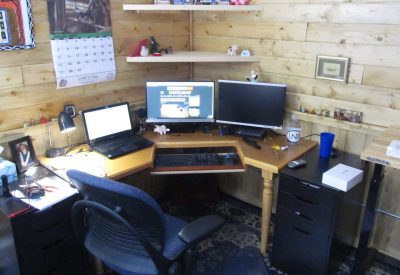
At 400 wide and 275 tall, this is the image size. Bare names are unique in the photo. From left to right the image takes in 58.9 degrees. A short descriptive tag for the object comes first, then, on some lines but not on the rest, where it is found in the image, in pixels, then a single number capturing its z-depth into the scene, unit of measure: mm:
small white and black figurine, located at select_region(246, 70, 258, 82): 2578
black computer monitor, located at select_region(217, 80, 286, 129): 2449
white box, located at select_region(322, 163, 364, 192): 1839
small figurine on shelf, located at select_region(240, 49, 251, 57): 2629
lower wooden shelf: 2471
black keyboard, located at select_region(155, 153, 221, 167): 2318
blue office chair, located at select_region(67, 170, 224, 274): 1326
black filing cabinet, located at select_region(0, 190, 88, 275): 1619
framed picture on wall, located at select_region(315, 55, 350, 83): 2230
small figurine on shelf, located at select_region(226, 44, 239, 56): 2672
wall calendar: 2117
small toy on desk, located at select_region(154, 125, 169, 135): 2604
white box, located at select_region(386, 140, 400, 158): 1672
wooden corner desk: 2092
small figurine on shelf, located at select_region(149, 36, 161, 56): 2580
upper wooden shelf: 2344
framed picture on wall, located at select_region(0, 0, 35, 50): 1852
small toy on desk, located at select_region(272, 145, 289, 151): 2340
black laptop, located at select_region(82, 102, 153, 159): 2287
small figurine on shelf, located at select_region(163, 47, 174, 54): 2711
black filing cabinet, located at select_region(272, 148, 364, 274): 1923
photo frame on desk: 1958
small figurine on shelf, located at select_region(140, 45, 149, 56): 2527
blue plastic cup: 2160
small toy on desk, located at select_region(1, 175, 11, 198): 1738
